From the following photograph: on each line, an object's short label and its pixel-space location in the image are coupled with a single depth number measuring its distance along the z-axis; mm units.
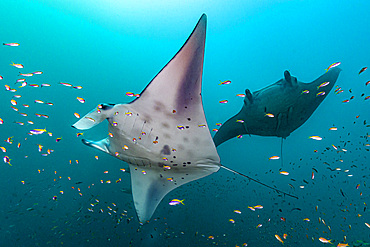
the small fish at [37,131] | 3492
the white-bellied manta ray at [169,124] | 2230
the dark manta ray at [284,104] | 4512
